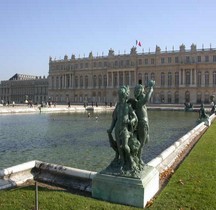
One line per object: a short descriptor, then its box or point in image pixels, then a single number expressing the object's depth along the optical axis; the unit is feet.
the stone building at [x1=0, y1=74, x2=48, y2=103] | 442.91
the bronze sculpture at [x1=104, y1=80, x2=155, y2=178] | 22.99
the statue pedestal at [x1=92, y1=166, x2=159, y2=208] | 22.08
